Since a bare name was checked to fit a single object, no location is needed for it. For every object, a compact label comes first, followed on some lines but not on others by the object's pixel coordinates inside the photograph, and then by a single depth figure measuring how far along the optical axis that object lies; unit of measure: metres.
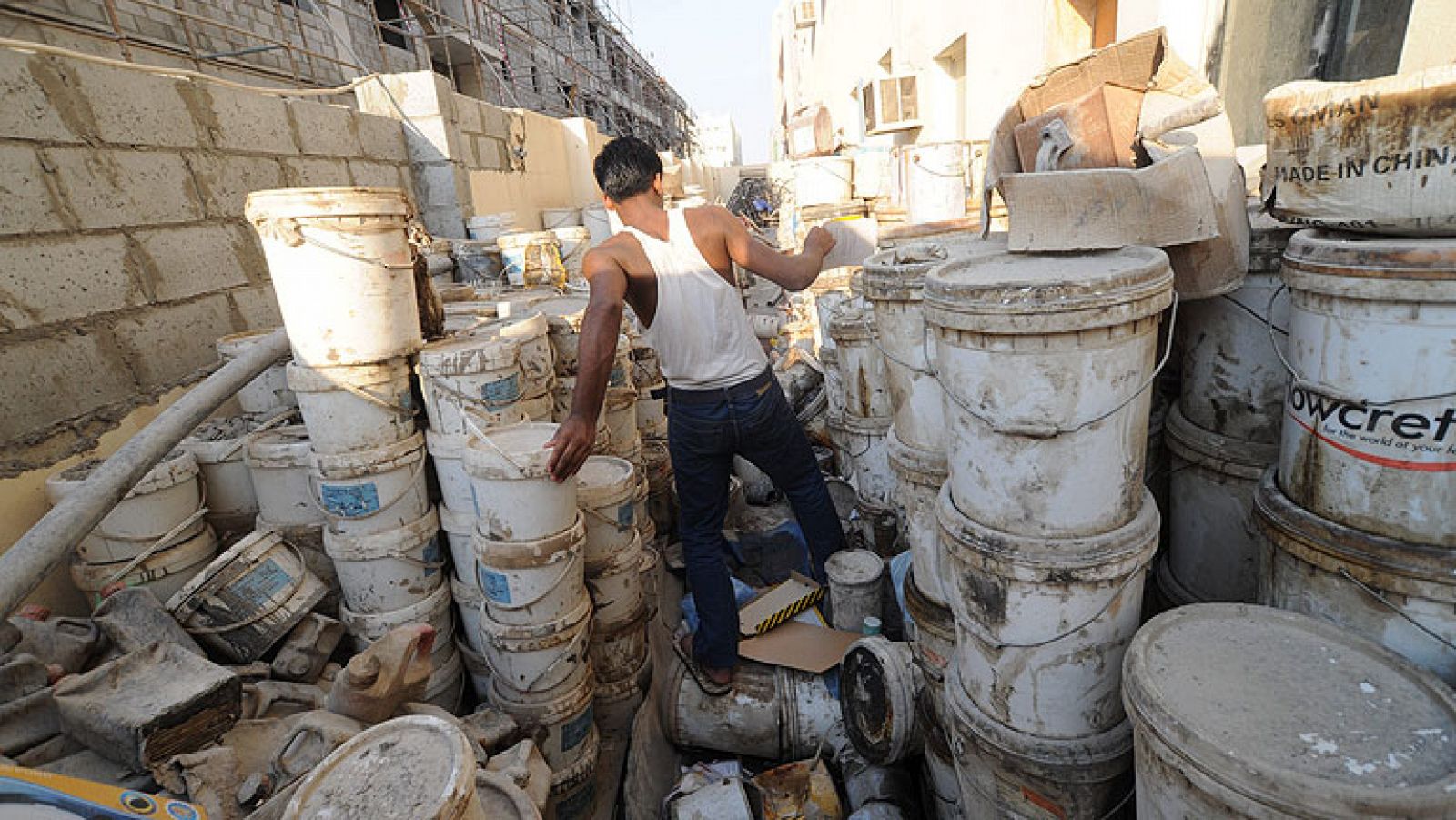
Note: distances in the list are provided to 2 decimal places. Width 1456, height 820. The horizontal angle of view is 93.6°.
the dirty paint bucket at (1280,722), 1.18
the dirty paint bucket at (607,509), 3.12
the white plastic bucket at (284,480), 3.09
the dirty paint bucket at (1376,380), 1.42
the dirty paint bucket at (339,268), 2.58
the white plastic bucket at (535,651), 2.71
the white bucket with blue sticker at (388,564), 2.91
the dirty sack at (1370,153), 1.46
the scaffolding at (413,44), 7.86
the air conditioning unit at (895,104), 10.65
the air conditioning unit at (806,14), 23.95
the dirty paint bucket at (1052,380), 1.58
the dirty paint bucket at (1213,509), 2.21
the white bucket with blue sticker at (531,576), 2.58
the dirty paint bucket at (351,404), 2.78
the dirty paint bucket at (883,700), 2.56
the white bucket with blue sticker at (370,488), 2.84
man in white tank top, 2.91
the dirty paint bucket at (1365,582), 1.50
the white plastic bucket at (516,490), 2.50
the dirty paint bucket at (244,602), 2.81
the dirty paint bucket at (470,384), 2.81
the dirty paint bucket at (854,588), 3.22
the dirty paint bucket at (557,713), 2.77
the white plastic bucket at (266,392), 3.72
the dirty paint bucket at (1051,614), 1.75
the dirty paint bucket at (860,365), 3.65
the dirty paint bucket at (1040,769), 1.88
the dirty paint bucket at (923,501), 2.56
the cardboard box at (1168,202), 1.82
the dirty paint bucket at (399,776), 1.44
